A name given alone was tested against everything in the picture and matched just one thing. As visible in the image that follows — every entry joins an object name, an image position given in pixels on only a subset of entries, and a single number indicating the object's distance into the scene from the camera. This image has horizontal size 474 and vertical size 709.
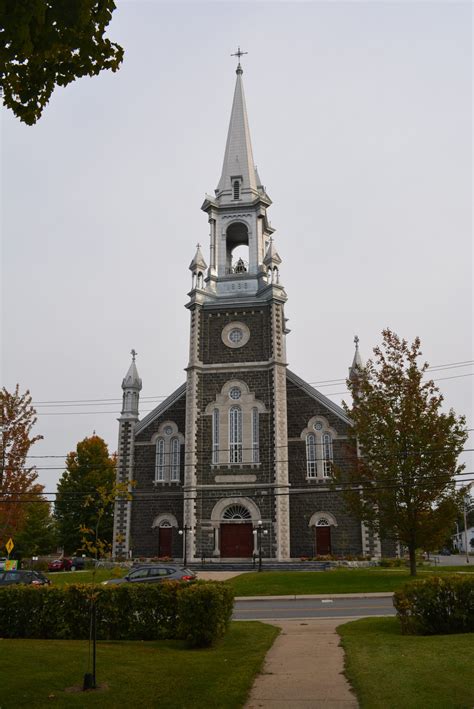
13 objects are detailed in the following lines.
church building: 40.81
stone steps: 37.12
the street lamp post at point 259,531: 39.00
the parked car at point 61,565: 45.29
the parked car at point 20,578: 23.59
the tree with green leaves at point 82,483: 57.80
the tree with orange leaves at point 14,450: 30.34
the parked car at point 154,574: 22.39
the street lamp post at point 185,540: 39.30
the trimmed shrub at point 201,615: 13.28
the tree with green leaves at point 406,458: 27.17
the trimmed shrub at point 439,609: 14.22
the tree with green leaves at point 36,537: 60.28
